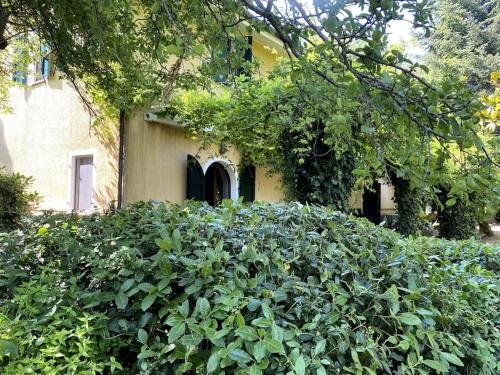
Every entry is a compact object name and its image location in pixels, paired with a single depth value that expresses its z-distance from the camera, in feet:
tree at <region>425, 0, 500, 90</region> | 73.10
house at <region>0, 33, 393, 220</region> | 29.58
